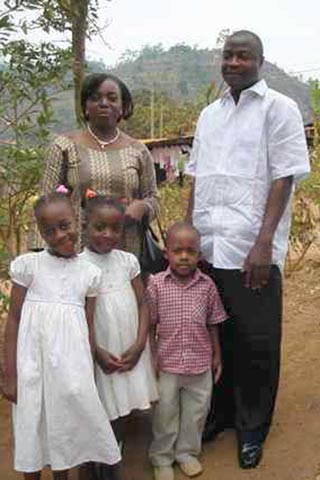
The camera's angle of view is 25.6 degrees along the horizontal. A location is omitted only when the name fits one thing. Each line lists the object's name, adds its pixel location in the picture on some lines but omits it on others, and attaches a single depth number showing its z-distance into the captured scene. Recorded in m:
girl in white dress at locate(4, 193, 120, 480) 2.44
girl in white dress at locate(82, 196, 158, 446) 2.60
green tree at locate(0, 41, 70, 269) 3.50
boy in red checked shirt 2.86
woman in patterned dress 2.77
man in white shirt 2.80
